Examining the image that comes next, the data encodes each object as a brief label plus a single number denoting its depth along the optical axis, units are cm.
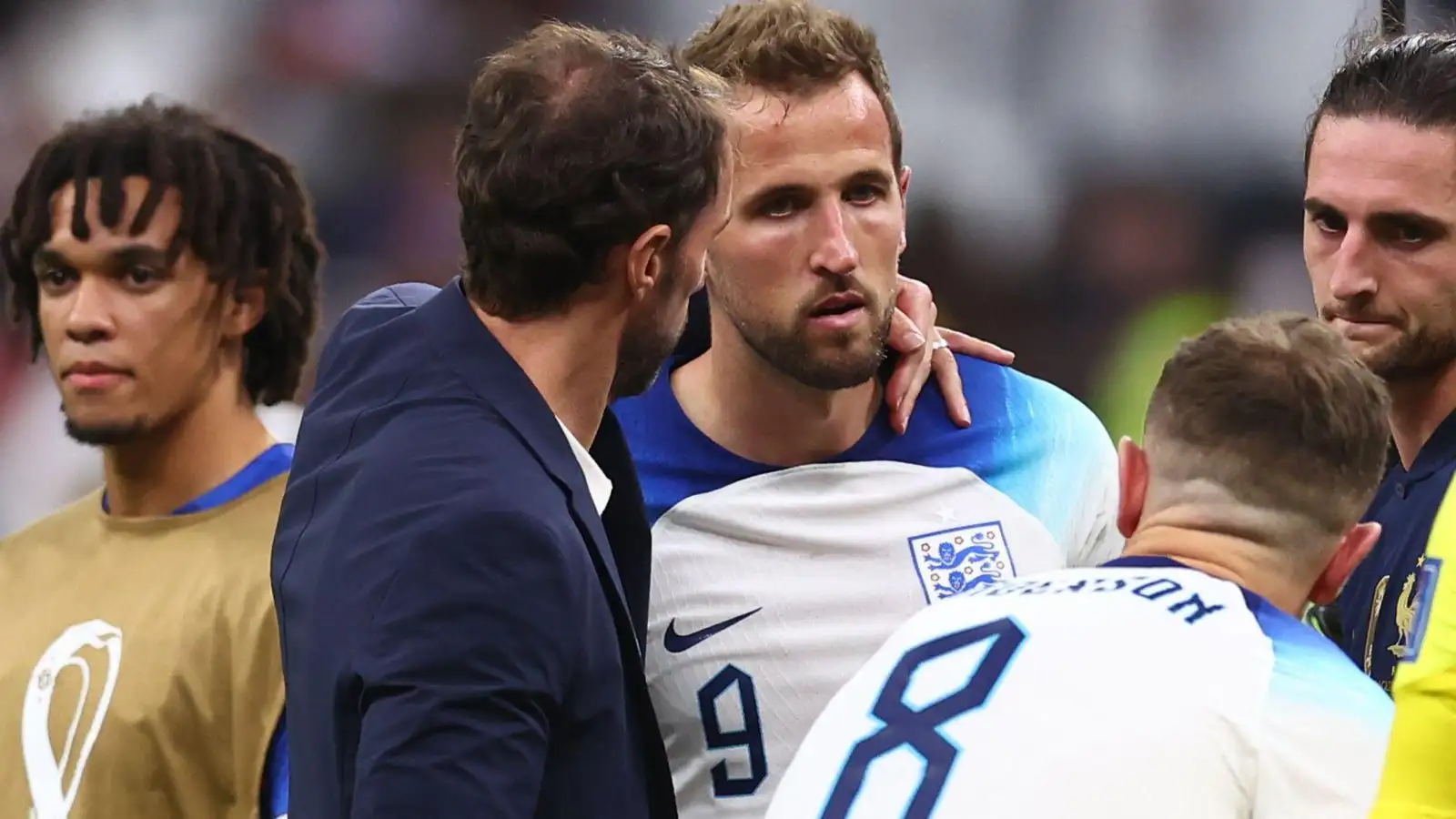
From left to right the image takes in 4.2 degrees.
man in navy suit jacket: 1286
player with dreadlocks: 1335
